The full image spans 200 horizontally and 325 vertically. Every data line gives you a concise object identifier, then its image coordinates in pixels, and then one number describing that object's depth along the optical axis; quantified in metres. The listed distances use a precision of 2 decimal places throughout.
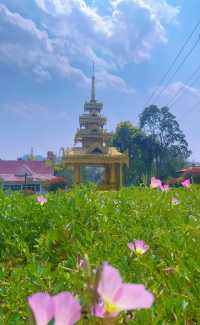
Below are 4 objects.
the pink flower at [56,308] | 0.44
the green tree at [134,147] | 40.09
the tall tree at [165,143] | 42.03
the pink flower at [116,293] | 0.45
